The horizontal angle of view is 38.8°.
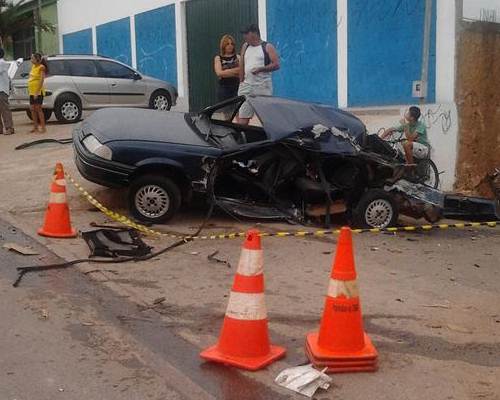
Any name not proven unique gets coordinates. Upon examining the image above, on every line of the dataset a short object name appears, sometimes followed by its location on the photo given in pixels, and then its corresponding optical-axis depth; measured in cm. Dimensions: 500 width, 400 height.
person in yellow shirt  1460
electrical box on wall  1180
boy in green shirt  1041
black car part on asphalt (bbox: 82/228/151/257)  679
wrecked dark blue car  791
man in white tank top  1017
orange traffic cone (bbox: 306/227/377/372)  425
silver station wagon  1634
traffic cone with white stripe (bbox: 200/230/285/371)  427
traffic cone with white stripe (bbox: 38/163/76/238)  743
